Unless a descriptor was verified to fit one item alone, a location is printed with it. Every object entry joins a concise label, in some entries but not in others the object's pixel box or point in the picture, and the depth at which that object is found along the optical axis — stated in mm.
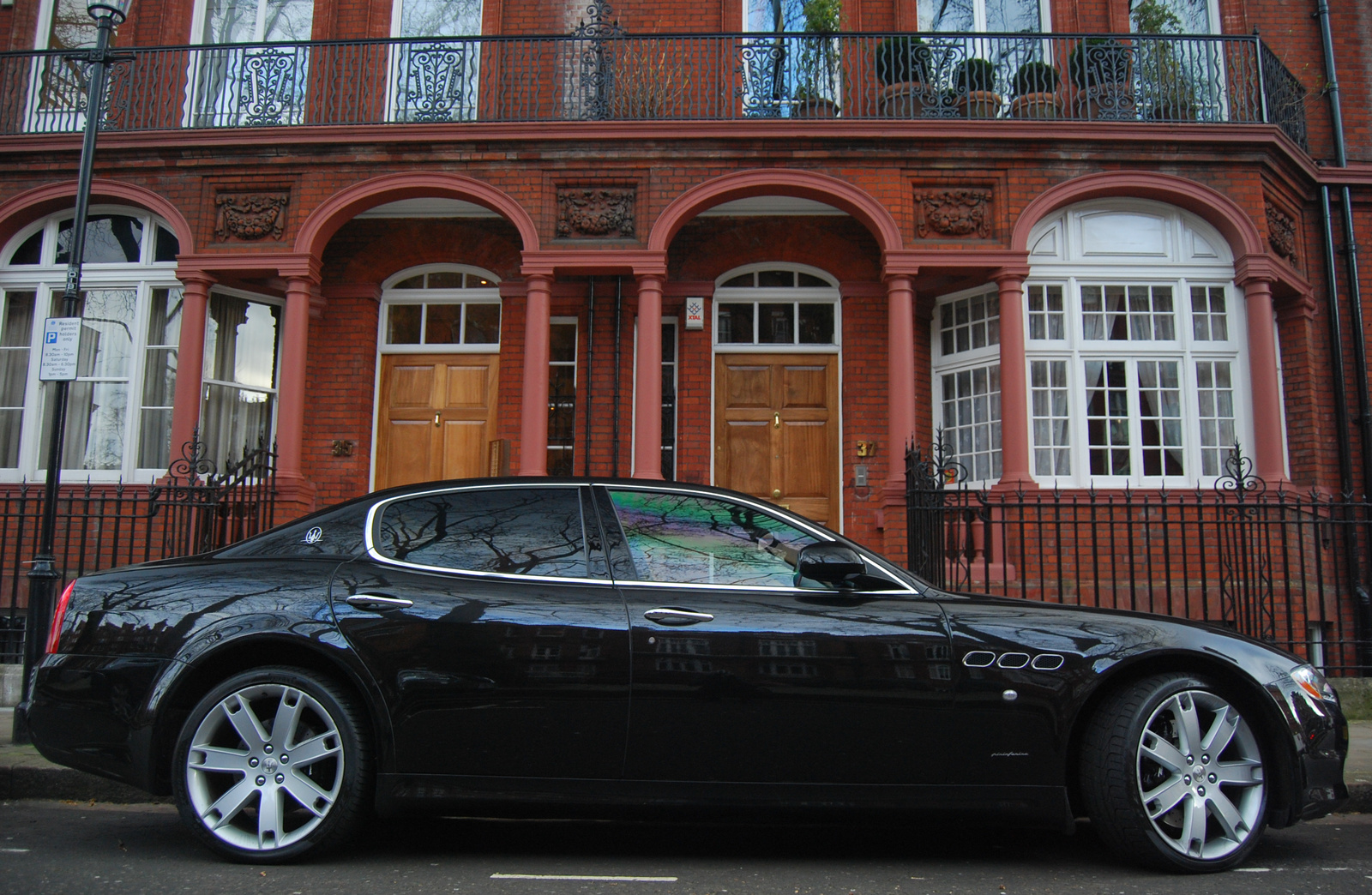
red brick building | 10195
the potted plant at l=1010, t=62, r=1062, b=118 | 10484
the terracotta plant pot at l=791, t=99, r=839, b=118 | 10617
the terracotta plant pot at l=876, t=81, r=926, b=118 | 10445
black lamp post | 6434
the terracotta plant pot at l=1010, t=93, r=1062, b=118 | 10422
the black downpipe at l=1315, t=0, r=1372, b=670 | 10516
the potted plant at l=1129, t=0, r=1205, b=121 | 10477
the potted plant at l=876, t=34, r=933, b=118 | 10547
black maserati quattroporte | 3914
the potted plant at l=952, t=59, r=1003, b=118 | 10477
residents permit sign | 6941
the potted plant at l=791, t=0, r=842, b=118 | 10617
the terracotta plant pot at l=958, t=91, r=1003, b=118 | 10461
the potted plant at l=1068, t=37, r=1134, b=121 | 10422
